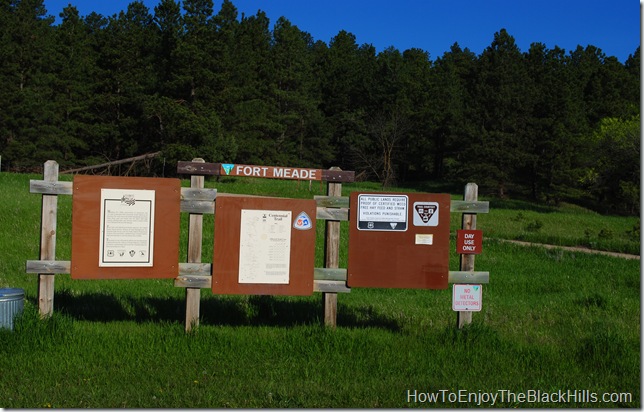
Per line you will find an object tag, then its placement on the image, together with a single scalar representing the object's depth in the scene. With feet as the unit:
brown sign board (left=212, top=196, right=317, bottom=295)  25.35
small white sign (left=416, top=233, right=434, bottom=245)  26.32
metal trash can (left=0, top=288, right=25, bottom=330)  22.86
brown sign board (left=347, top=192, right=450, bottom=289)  26.07
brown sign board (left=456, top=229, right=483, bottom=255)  26.37
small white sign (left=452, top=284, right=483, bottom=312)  26.03
